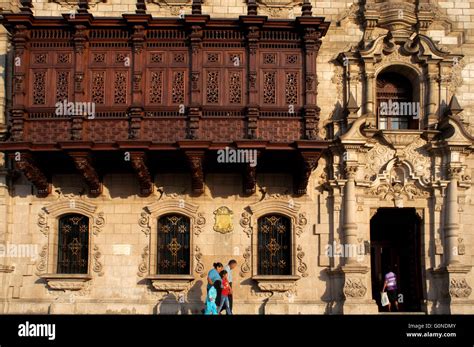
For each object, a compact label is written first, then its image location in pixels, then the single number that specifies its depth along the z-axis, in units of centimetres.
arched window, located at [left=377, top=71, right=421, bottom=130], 2275
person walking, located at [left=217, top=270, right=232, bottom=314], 1952
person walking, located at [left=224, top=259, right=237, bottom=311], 2039
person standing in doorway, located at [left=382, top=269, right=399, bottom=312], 2170
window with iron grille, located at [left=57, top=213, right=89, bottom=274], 2192
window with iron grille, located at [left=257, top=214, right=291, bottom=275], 2183
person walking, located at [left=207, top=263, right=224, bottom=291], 1931
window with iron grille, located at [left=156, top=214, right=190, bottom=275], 2181
